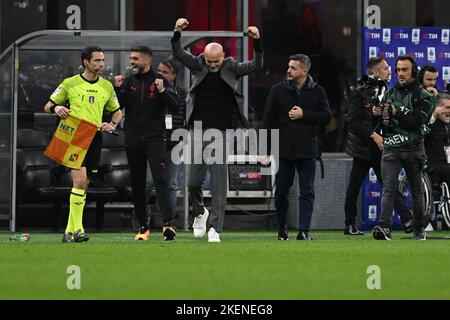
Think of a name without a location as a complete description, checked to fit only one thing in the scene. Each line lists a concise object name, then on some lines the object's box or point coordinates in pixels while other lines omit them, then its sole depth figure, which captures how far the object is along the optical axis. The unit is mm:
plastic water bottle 17828
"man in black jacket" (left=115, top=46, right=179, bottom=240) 17641
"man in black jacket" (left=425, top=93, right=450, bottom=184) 20984
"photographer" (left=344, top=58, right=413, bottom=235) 19047
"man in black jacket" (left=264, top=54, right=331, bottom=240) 17719
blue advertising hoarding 22078
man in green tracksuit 17406
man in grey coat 16891
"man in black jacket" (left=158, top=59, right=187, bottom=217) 19422
